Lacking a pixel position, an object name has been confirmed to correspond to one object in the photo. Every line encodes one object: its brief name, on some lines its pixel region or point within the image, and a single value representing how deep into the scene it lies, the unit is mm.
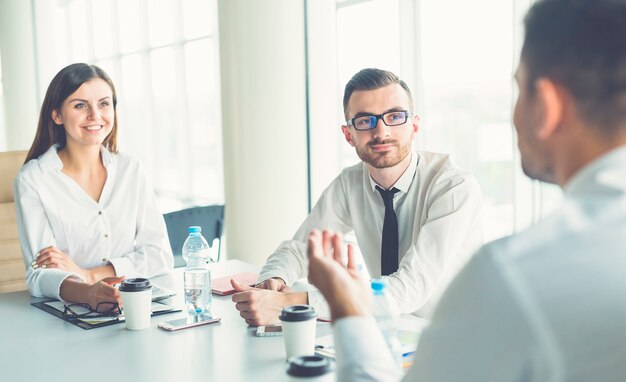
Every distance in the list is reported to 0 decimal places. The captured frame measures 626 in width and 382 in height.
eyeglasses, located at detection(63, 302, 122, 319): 2230
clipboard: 2141
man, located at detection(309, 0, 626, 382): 818
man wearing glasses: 2336
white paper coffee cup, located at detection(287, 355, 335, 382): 1600
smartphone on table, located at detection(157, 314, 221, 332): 2074
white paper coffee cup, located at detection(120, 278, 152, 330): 2080
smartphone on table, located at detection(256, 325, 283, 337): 1973
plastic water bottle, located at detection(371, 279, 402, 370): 1655
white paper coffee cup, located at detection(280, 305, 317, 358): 1741
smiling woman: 2783
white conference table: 1701
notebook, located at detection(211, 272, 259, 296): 2502
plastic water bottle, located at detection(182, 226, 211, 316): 2238
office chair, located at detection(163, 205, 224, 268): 3502
